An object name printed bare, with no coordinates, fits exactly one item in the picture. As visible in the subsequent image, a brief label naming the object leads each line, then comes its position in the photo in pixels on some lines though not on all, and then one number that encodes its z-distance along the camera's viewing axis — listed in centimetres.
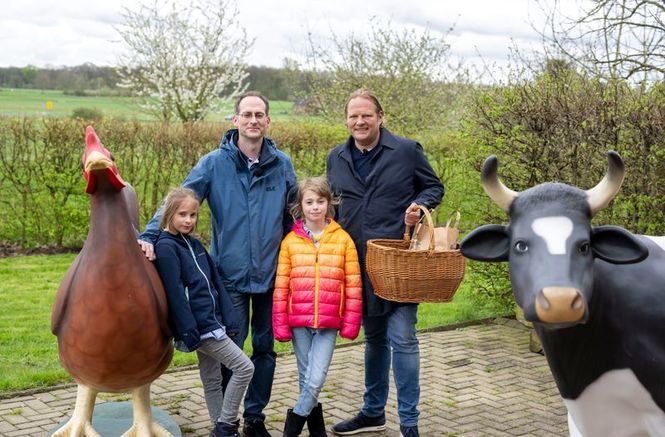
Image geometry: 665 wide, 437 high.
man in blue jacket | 489
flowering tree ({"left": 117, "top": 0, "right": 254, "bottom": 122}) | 2064
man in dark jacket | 488
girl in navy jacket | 445
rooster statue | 418
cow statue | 299
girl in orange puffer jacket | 480
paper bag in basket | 471
